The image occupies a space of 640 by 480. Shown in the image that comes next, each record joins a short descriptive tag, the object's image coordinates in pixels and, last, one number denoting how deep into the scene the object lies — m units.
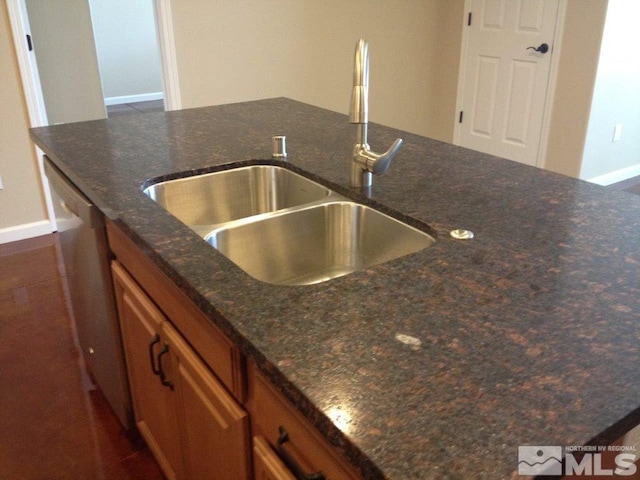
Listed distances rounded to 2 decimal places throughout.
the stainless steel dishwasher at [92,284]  1.75
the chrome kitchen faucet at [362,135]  1.46
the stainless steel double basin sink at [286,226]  1.47
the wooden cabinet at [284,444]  0.83
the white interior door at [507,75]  4.45
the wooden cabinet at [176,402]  1.16
